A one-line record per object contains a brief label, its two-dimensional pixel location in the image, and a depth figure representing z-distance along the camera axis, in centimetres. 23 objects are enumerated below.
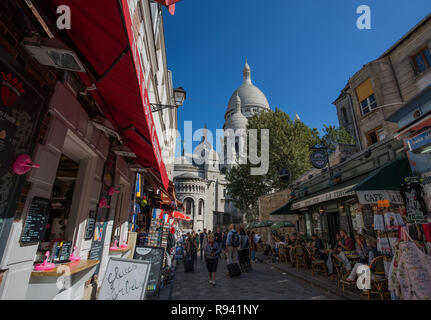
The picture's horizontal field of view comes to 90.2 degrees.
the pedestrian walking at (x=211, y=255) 712
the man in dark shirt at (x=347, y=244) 779
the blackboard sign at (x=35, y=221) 250
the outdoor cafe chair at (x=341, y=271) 622
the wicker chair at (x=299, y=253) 954
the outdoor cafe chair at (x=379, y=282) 505
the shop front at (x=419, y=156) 500
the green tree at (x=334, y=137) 2620
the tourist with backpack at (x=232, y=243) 880
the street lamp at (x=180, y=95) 879
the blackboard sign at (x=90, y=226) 408
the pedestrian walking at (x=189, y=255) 947
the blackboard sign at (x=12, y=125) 208
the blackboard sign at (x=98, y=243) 443
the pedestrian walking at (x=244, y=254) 972
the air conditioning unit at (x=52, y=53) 226
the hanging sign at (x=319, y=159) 1077
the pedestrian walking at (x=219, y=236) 1154
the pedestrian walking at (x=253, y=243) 1392
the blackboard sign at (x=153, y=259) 514
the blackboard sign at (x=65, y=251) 338
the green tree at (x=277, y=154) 2331
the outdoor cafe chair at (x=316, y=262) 820
